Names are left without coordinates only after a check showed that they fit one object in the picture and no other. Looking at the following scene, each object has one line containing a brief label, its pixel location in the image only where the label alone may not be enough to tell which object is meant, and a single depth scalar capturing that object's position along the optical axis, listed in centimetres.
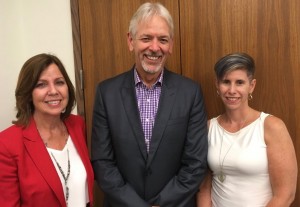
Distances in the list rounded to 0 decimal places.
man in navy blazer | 155
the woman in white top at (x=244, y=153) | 150
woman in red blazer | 134
